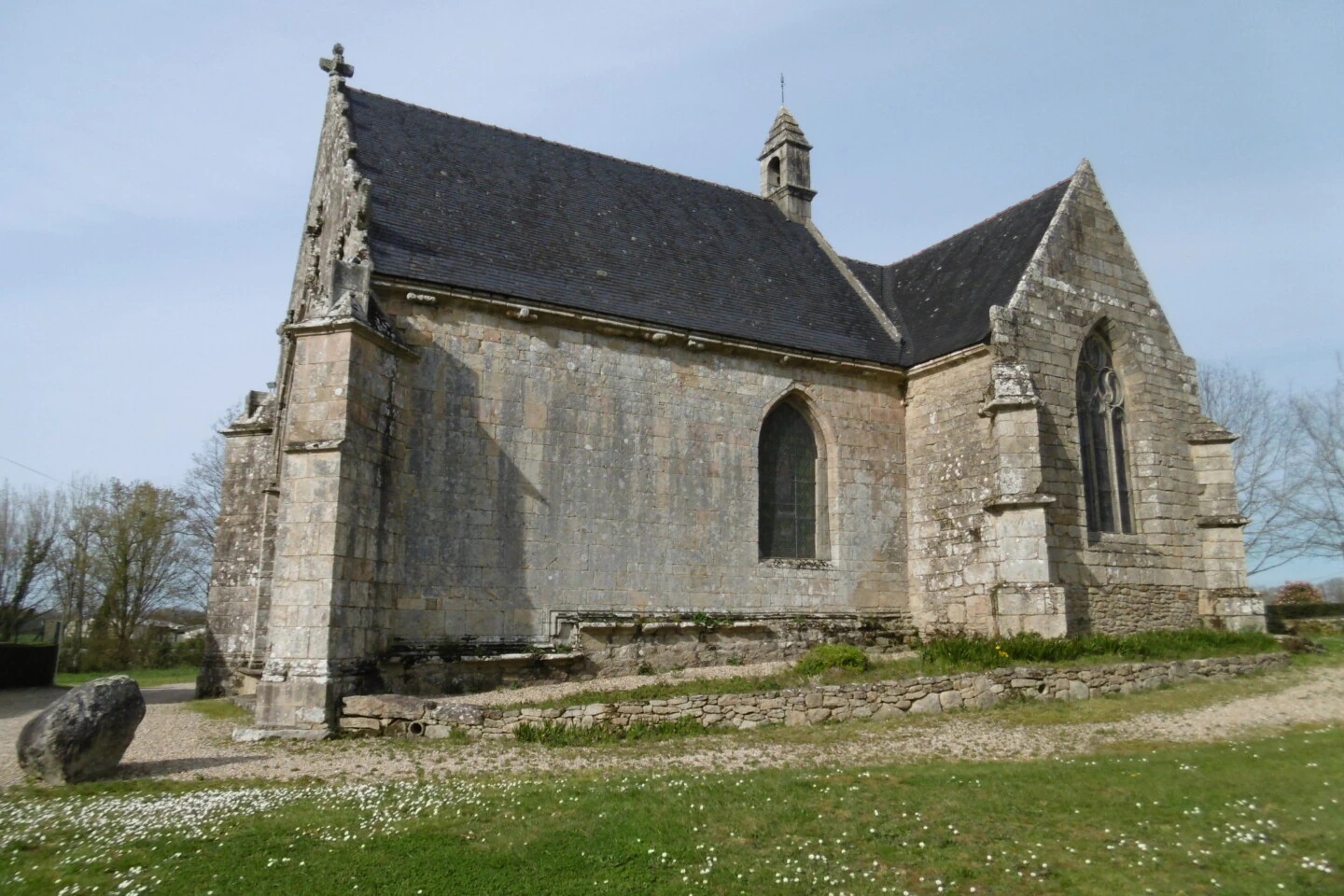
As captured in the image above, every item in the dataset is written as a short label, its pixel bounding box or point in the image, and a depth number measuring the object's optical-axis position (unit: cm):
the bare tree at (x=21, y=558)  2898
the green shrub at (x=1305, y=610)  2516
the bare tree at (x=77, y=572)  3095
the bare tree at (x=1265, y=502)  2972
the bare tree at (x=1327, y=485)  2956
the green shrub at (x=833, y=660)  1312
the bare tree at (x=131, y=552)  2945
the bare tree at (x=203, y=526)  3366
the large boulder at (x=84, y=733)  831
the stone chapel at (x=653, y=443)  1229
